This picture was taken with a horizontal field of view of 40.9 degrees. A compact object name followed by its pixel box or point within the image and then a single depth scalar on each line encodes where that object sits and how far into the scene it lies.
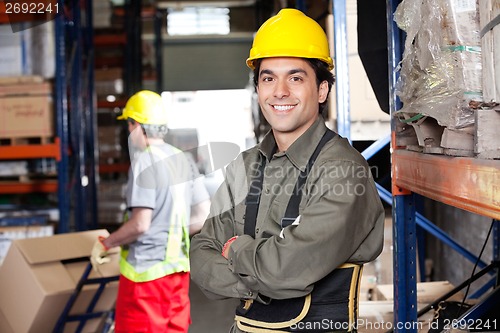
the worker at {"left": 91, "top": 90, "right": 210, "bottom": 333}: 4.70
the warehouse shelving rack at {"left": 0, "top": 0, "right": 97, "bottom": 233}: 6.82
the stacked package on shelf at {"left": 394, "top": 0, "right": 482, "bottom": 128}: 2.08
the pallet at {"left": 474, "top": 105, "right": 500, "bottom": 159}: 1.87
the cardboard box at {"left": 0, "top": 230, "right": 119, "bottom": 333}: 4.71
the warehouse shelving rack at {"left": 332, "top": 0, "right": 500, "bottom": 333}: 1.88
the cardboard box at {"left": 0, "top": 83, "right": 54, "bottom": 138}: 6.93
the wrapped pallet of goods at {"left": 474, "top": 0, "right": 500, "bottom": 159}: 1.80
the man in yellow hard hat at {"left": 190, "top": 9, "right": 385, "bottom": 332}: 2.30
